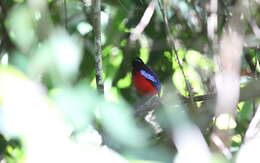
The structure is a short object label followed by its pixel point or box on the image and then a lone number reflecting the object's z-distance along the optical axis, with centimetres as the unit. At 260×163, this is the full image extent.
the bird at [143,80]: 1211
